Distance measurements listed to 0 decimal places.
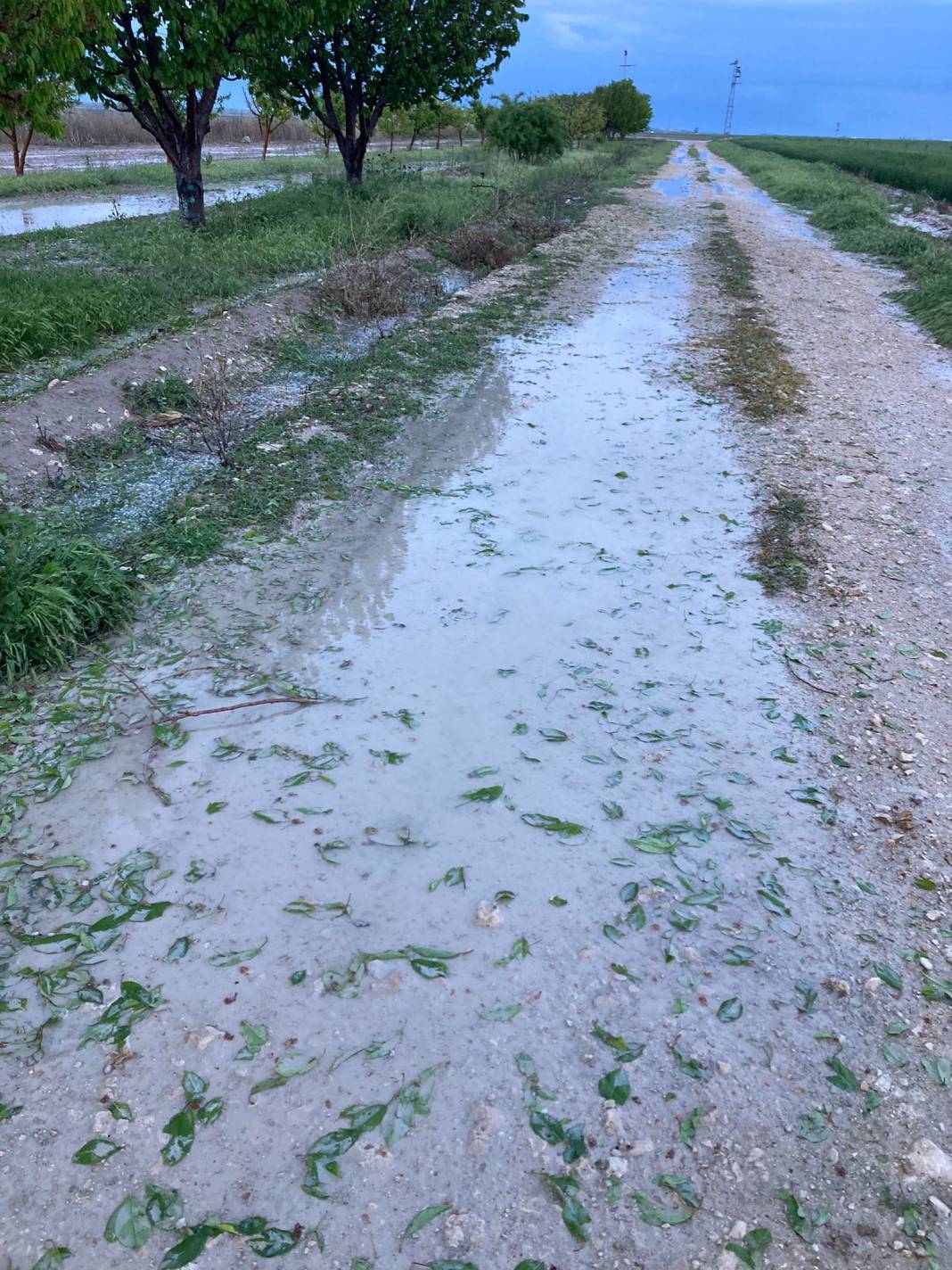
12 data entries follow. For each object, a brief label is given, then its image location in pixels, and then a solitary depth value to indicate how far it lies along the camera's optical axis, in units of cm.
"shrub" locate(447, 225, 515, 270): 1480
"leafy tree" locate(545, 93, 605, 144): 5475
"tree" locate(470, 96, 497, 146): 3578
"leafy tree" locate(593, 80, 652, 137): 7394
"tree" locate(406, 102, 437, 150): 4067
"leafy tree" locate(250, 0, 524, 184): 1942
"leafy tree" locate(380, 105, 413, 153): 4142
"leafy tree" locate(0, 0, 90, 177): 867
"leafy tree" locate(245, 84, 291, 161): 3541
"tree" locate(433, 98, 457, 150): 4675
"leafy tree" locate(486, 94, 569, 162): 3080
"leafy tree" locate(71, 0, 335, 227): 1285
